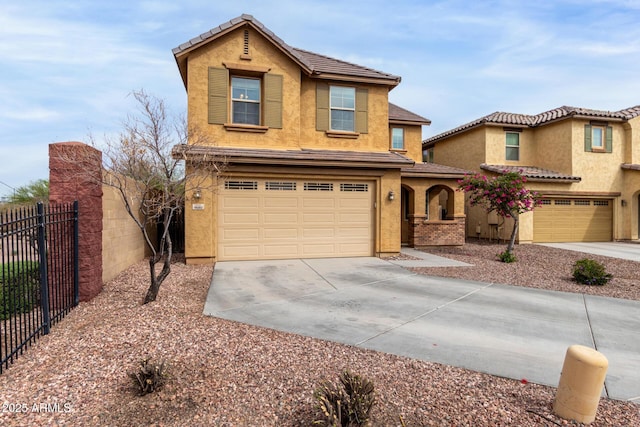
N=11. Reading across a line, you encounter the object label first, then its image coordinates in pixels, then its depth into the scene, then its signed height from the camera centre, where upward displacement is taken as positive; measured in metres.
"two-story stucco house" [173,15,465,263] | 10.74 +1.93
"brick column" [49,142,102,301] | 6.11 +0.38
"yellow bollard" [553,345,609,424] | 3.19 -1.69
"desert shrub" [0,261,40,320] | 5.40 -1.47
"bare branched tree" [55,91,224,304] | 6.28 +0.86
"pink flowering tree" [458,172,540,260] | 12.29 +0.60
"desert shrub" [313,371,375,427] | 2.90 -1.72
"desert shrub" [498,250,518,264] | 11.92 -1.72
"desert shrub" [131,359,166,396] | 3.45 -1.72
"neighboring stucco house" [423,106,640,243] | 18.36 +2.38
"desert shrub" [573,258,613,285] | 8.74 -1.70
